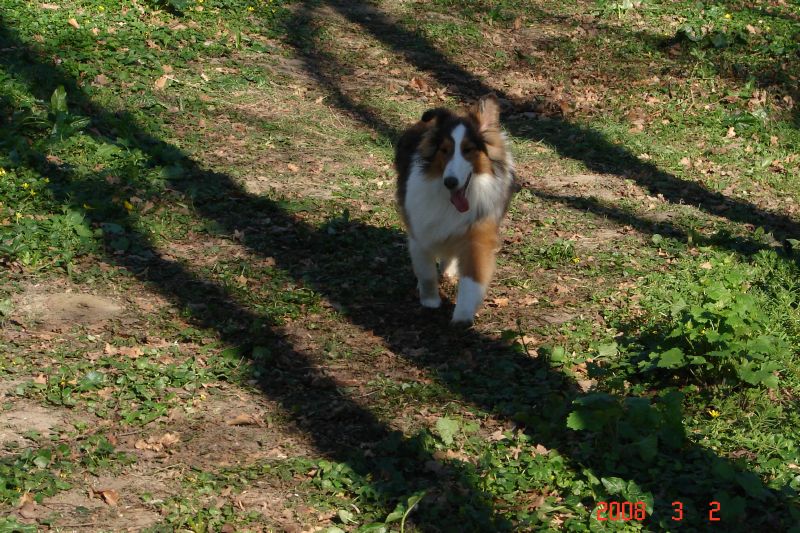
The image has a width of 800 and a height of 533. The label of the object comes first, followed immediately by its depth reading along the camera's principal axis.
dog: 13.45
